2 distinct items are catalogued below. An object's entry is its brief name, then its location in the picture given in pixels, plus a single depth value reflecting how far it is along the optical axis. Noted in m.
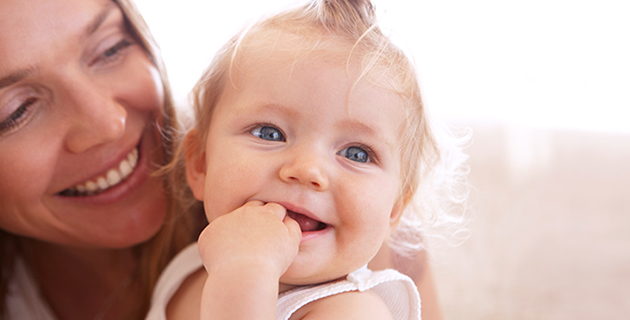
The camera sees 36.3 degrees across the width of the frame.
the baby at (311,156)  0.45
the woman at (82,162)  0.50
